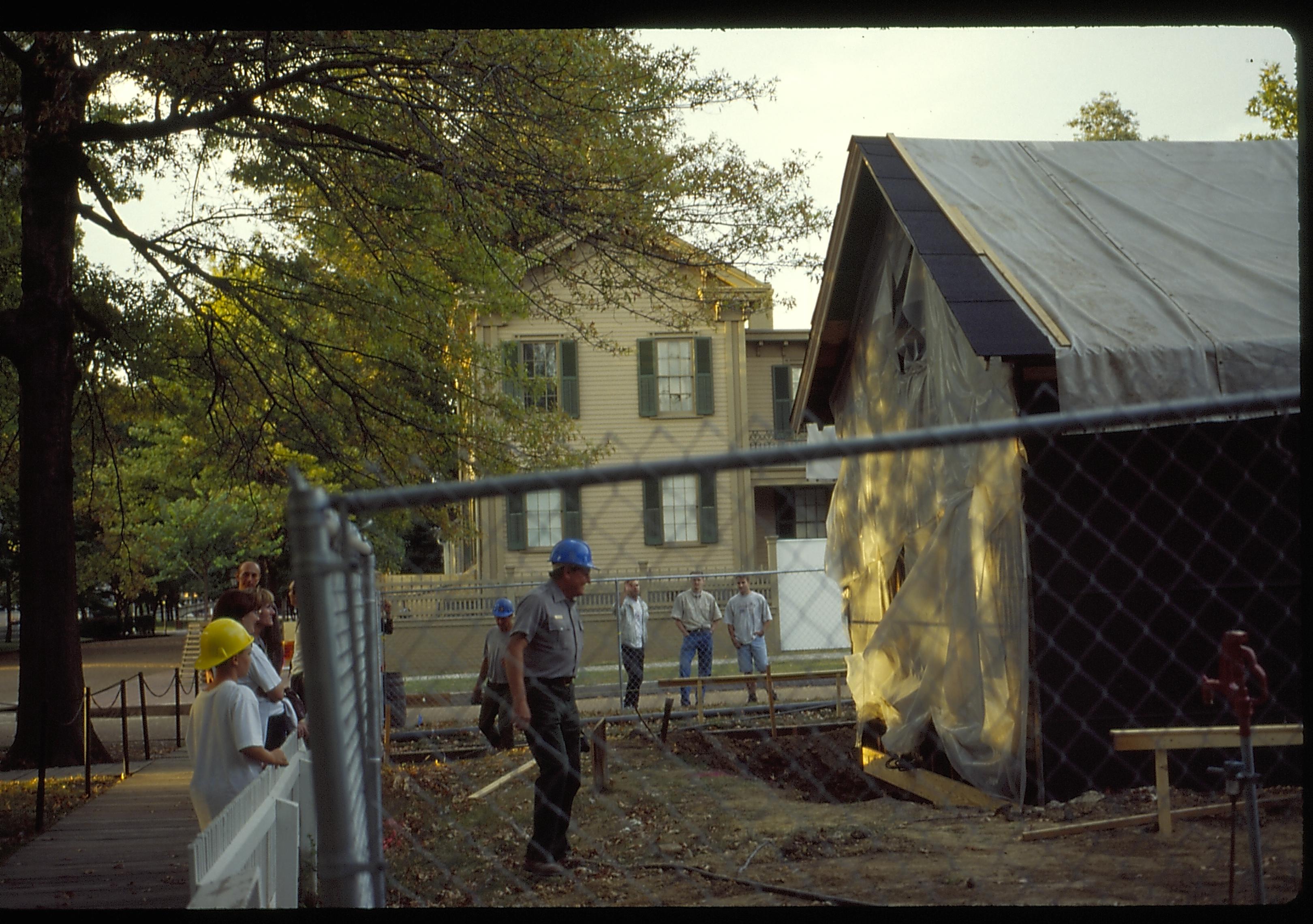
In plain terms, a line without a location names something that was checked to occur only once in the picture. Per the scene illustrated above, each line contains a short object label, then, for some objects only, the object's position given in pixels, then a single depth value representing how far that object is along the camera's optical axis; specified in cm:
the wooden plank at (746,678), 1274
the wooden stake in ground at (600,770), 976
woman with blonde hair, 829
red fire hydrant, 447
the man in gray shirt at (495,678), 1033
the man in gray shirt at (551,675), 644
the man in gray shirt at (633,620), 1598
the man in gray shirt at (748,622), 1700
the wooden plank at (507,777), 977
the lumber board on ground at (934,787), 818
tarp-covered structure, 717
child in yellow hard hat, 539
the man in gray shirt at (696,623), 1584
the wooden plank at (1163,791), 641
